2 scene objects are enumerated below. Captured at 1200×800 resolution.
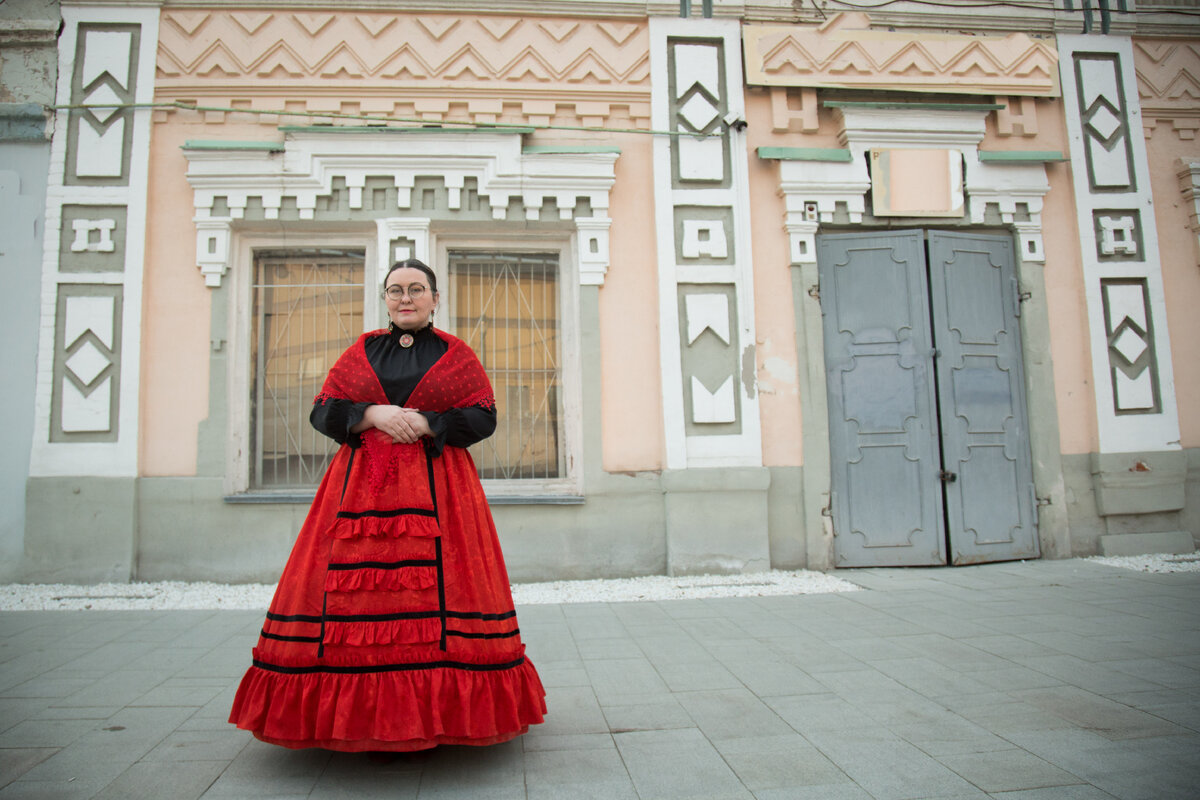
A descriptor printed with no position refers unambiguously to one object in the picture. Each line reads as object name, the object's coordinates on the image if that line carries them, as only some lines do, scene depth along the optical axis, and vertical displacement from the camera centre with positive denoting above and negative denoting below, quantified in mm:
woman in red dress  2113 -356
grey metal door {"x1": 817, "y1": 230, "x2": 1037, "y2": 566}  5418 +421
